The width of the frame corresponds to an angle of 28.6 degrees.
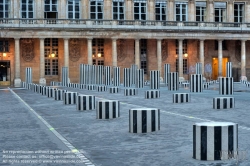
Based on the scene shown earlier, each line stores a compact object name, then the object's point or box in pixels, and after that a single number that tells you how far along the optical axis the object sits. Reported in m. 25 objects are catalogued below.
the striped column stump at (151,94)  29.98
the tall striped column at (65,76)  54.21
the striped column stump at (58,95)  30.23
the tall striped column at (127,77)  45.44
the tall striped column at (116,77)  47.98
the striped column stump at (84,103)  21.94
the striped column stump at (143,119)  13.62
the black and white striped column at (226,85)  30.81
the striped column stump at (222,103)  21.16
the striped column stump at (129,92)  34.03
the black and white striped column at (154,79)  38.75
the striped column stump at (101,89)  41.33
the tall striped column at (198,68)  51.50
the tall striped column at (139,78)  43.33
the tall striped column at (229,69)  45.17
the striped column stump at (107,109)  17.64
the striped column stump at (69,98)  26.12
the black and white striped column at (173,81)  37.00
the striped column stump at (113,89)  37.88
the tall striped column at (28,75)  52.11
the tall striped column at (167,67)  46.12
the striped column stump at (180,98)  25.55
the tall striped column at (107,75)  48.22
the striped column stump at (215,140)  9.43
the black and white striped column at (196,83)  34.56
